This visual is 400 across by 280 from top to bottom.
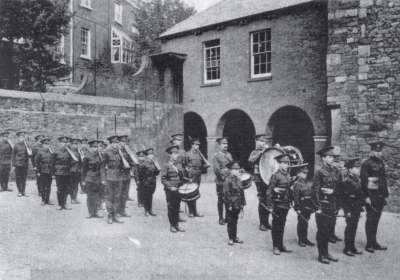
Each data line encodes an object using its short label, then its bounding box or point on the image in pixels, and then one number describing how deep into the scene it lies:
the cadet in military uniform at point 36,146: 13.06
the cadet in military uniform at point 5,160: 13.65
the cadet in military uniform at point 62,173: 11.34
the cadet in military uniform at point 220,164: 10.23
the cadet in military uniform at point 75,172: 12.01
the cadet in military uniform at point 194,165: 10.75
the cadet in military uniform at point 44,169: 12.01
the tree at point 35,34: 17.73
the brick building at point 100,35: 27.42
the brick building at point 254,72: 16.09
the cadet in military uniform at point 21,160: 13.09
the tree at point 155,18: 30.66
